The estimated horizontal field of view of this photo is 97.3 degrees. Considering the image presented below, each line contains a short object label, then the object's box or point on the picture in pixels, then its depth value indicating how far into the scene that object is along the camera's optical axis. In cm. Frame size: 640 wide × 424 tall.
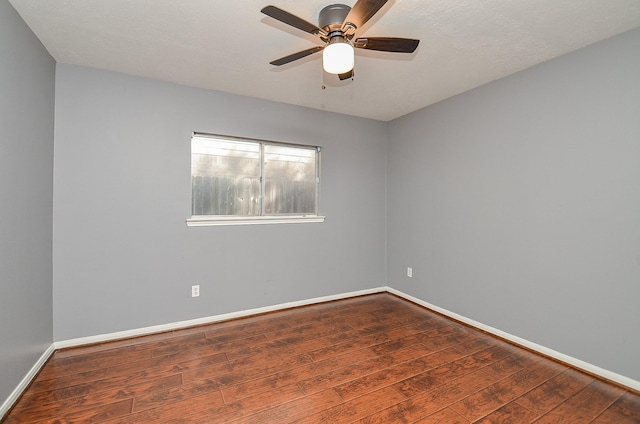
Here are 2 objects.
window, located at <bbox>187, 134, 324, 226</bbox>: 299
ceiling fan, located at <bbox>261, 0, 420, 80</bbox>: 151
